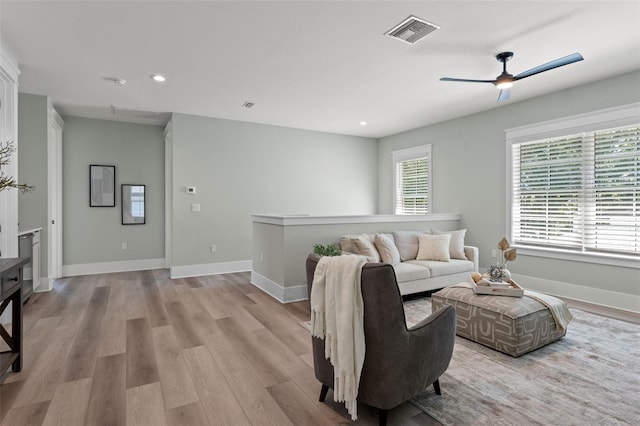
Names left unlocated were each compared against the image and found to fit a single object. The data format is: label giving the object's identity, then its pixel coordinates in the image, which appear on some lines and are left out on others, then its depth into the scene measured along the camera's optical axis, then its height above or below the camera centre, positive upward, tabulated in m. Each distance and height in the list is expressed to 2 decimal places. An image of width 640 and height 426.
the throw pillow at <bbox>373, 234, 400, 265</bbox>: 4.43 -0.52
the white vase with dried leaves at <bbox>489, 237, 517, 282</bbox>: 3.12 -0.57
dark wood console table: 2.36 -0.78
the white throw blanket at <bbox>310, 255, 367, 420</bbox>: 1.73 -0.60
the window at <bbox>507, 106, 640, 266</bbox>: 3.93 +0.31
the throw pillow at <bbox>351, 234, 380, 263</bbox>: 4.33 -0.49
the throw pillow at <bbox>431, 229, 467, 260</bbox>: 4.92 -0.53
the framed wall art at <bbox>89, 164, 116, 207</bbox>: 6.04 +0.45
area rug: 1.96 -1.20
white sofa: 4.29 -0.63
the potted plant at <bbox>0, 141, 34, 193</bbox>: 3.34 +0.64
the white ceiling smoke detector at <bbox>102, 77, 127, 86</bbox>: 4.06 +1.62
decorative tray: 2.99 -0.72
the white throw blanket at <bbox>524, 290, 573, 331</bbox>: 2.89 -0.87
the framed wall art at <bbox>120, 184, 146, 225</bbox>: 6.30 +0.12
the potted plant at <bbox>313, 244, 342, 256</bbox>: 3.76 -0.47
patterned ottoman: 2.71 -0.94
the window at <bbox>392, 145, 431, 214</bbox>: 6.65 +0.65
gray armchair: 1.72 -0.75
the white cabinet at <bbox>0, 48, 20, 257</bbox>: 3.49 +0.74
